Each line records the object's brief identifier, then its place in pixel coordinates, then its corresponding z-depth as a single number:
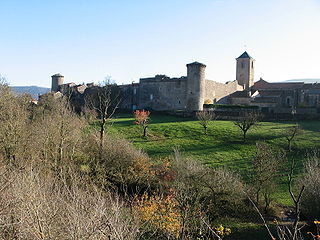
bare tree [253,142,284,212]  18.61
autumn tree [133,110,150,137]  33.03
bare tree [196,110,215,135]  35.40
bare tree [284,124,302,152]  30.00
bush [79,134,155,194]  19.94
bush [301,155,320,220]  16.06
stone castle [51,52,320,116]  45.66
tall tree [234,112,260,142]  32.81
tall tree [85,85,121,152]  47.31
